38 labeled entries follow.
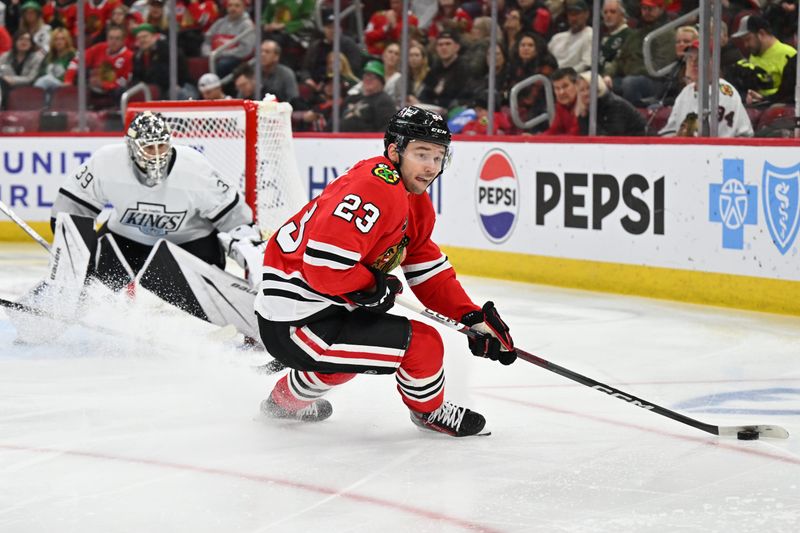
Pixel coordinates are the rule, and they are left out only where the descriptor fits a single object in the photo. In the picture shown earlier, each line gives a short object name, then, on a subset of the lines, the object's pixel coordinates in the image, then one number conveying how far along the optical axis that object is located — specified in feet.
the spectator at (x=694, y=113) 37.35
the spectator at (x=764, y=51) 35.91
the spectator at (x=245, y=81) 52.37
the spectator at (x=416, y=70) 48.01
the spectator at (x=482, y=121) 45.24
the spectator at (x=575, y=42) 41.83
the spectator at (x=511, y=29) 44.39
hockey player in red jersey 18.76
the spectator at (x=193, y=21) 54.70
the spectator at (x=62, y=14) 54.90
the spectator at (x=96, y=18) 53.98
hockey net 36.29
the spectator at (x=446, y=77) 46.85
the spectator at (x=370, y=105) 49.16
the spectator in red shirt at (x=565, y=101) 42.63
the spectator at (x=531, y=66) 43.57
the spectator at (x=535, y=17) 43.47
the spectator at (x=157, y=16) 54.65
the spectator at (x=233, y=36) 53.16
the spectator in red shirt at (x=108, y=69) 54.34
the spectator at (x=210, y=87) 52.90
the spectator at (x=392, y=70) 48.67
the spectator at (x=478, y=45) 45.60
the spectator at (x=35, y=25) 57.26
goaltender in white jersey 30.68
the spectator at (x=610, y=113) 40.65
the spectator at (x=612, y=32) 40.78
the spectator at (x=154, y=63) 54.08
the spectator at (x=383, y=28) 49.26
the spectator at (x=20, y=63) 56.03
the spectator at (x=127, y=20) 55.83
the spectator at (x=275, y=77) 52.03
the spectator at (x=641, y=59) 39.47
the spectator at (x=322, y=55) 50.88
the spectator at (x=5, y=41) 57.98
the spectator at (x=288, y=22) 52.70
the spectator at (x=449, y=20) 47.06
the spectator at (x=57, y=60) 55.52
